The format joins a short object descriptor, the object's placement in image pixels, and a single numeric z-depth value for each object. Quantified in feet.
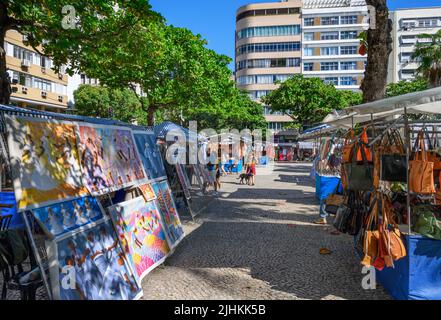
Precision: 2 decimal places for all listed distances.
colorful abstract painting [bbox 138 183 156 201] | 20.37
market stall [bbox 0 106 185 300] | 12.30
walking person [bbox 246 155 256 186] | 64.13
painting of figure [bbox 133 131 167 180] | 23.73
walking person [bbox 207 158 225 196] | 52.86
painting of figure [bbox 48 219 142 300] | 12.29
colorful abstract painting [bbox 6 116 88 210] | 12.03
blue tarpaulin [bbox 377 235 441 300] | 14.89
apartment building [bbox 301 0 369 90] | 203.41
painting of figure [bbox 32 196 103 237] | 12.44
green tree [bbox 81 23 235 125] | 40.19
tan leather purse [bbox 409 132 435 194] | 14.99
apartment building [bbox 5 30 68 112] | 105.70
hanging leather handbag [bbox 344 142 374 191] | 17.46
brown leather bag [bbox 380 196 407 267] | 14.16
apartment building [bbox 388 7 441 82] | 229.04
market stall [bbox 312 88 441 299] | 14.43
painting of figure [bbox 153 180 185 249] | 22.61
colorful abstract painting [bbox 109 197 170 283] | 16.78
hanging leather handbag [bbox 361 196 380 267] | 14.26
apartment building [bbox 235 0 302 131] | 220.64
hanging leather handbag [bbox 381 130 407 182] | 15.65
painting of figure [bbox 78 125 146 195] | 15.97
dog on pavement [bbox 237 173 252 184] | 64.27
